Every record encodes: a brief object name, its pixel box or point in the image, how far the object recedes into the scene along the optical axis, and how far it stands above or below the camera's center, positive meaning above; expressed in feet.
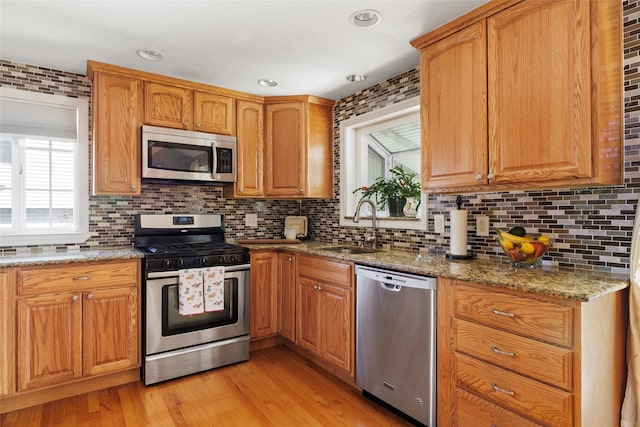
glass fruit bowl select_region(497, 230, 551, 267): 6.09 -0.59
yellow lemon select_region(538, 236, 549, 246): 6.08 -0.46
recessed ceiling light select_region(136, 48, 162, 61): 8.18 +3.59
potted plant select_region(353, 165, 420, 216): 9.56 +0.62
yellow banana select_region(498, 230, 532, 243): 6.15 -0.43
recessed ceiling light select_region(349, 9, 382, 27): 6.56 +3.56
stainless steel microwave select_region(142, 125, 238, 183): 9.48 +1.57
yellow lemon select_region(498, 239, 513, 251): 6.26 -0.54
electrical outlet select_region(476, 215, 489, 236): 7.47 -0.26
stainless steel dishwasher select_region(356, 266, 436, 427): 6.36 -2.41
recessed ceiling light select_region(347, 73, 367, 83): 9.49 +3.53
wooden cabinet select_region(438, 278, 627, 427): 4.58 -2.00
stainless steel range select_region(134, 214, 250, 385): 8.49 -2.28
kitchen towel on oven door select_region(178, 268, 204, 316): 8.68 -1.88
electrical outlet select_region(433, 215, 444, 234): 8.37 -0.26
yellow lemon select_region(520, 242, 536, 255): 6.09 -0.59
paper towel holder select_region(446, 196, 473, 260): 7.50 -0.89
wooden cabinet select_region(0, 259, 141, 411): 7.39 -2.47
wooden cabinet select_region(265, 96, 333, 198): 11.25 +2.04
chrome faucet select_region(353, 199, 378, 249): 9.75 -0.20
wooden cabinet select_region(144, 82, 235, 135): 9.63 +2.86
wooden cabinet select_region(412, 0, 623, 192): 5.17 +1.84
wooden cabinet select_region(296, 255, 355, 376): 8.16 -2.35
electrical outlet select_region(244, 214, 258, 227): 12.08 -0.25
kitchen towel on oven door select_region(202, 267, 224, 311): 9.01 -1.87
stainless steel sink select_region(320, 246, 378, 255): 9.35 -1.01
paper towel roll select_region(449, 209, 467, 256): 7.39 -0.40
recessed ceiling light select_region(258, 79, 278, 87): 10.00 +3.59
